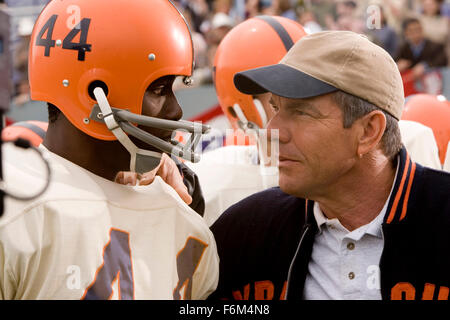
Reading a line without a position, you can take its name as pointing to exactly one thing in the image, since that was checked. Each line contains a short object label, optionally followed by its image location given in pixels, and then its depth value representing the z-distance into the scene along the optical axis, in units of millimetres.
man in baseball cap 3604
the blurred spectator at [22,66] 6629
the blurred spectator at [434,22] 12258
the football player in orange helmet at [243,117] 5387
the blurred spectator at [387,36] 9644
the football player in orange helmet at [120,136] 3318
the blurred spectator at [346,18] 10930
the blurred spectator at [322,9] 12252
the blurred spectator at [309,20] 11608
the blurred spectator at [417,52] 11297
